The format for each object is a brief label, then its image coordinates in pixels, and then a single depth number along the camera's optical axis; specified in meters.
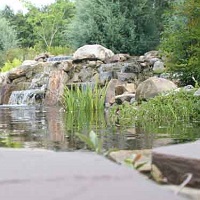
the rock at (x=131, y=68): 13.63
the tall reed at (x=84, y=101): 8.53
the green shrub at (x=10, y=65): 21.11
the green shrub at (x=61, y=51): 22.46
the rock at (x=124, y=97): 9.91
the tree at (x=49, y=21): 32.24
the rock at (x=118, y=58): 15.08
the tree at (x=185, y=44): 7.79
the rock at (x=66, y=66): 14.27
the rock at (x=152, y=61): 14.19
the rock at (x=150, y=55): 14.83
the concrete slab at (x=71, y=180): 1.31
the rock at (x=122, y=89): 11.12
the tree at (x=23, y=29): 35.44
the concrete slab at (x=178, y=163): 1.59
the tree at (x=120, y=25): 18.23
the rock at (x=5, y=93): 15.20
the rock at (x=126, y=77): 13.00
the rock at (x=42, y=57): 19.02
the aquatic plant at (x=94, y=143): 2.40
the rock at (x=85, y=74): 14.16
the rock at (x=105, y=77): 13.18
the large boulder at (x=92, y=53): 15.23
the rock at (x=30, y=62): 17.69
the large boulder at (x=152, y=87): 8.73
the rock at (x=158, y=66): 12.78
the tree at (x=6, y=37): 29.02
